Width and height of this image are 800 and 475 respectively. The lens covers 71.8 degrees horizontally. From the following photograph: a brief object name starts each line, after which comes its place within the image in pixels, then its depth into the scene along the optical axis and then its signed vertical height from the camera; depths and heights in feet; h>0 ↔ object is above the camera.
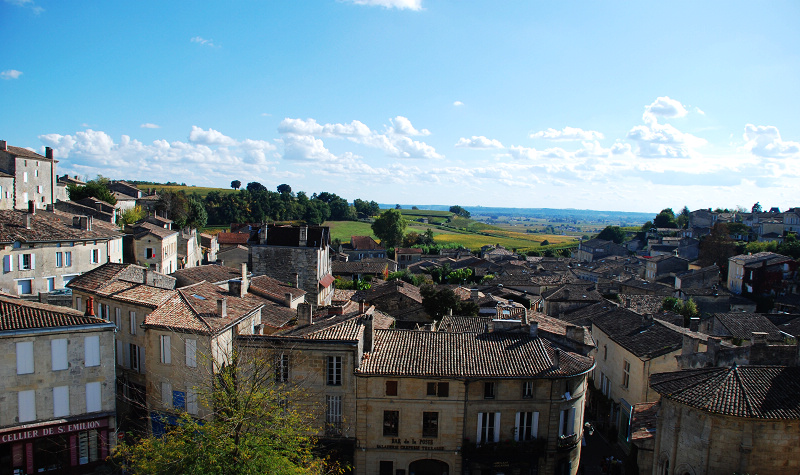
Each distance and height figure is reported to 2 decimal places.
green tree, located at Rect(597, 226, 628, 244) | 563.03 -33.01
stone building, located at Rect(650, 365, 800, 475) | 64.64 -25.72
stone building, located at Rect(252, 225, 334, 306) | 183.52 -22.46
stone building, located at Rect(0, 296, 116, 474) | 78.48 -30.57
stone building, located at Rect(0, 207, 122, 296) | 125.90 -16.53
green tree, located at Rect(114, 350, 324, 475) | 67.10 -31.81
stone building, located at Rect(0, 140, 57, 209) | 178.81 +1.09
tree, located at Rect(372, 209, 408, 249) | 451.53 -28.20
